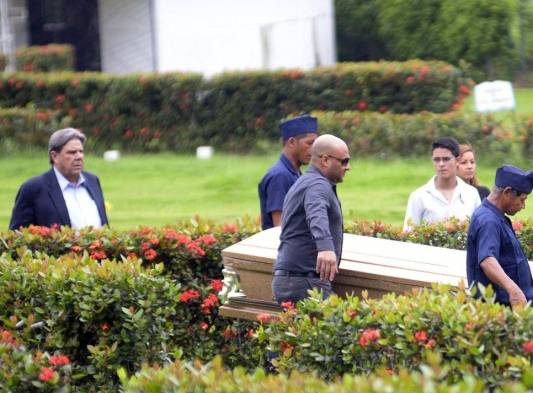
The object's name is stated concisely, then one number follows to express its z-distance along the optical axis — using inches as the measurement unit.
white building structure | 1775.9
